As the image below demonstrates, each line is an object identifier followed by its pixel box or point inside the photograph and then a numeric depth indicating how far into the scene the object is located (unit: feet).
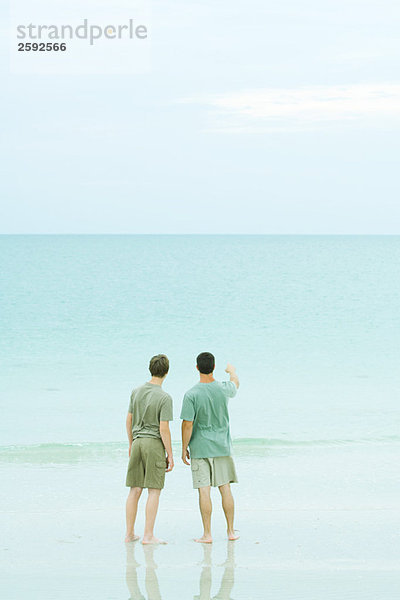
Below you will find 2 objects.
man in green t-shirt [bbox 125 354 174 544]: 38.70
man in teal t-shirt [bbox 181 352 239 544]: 39.22
